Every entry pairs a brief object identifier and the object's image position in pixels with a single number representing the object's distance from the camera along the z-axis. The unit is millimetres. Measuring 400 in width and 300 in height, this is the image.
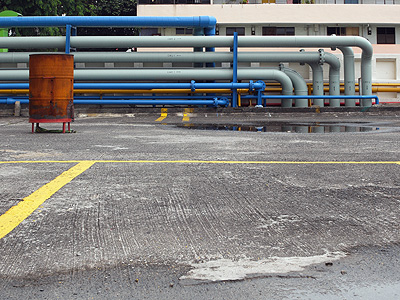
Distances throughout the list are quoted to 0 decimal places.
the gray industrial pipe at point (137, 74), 18156
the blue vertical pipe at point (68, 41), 18172
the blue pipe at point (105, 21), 18500
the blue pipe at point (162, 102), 18172
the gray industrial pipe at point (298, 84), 20422
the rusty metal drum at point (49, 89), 10180
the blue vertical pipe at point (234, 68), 18422
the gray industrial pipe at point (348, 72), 20156
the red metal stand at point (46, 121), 10102
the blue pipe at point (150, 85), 18094
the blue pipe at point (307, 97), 18734
